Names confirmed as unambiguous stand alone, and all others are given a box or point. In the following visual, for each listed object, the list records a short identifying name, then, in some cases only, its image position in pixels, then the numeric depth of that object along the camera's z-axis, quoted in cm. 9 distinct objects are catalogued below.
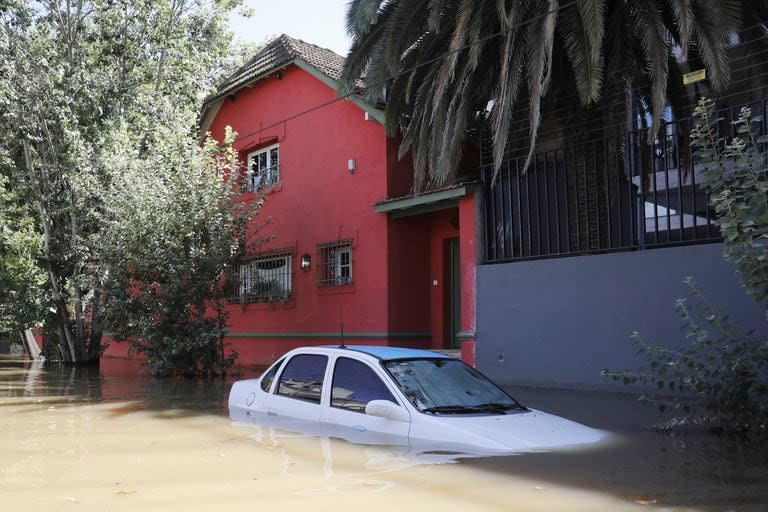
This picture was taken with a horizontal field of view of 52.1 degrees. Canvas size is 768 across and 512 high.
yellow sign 1179
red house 1648
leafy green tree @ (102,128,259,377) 1634
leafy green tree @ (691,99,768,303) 735
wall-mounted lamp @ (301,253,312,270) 1844
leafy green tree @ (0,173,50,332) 2095
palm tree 1073
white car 634
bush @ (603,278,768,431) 764
